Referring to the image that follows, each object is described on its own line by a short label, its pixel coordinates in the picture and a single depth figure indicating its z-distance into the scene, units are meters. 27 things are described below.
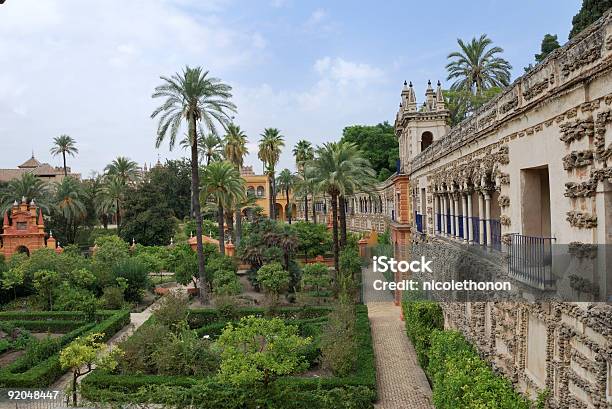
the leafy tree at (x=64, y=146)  66.31
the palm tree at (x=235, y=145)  46.72
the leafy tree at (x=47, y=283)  26.12
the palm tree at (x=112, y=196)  52.66
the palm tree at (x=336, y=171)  27.81
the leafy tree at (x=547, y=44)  35.00
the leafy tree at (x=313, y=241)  40.23
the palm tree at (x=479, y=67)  35.28
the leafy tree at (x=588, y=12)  24.81
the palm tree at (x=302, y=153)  57.51
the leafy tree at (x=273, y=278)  25.75
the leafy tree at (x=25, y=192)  47.03
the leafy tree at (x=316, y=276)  27.09
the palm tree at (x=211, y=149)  51.41
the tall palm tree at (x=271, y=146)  52.31
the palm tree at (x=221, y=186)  34.88
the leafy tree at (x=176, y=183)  59.56
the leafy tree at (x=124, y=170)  58.34
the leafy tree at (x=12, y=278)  27.84
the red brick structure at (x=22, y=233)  41.09
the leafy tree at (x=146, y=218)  49.22
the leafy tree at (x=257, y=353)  11.72
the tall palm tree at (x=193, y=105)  26.31
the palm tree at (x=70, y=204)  49.06
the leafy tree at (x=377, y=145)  57.34
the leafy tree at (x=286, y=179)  66.56
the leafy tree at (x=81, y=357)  14.44
